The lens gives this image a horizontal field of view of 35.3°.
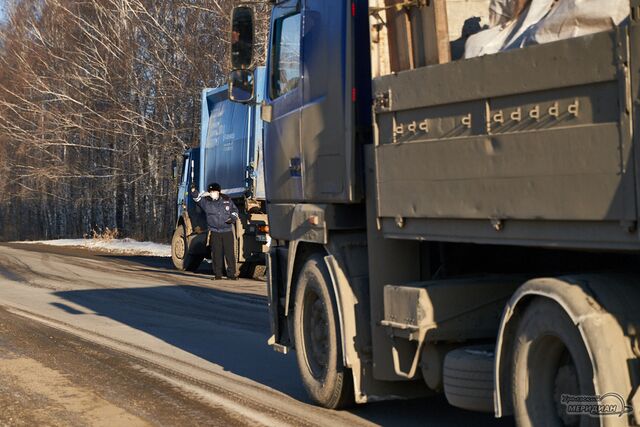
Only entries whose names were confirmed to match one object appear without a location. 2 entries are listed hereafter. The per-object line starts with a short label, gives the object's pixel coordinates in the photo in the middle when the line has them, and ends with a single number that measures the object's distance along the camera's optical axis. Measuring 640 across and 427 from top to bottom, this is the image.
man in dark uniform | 18.38
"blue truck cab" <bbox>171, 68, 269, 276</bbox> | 18.73
